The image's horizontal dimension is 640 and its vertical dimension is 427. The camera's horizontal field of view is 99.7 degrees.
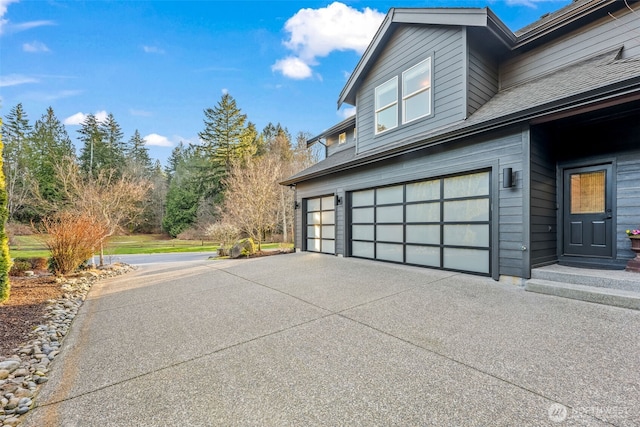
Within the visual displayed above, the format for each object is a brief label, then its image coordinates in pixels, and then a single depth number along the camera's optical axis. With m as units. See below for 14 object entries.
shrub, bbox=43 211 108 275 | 6.32
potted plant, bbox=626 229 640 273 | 4.11
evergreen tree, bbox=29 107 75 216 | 23.59
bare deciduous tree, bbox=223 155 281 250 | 13.80
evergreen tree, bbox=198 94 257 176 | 25.00
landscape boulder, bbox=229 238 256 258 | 10.59
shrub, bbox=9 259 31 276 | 6.55
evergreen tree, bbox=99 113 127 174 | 30.04
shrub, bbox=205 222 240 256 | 11.87
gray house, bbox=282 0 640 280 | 4.48
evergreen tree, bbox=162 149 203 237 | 25.19
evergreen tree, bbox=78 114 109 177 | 29.05
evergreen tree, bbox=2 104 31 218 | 18.17
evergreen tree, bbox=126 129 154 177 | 34.56
